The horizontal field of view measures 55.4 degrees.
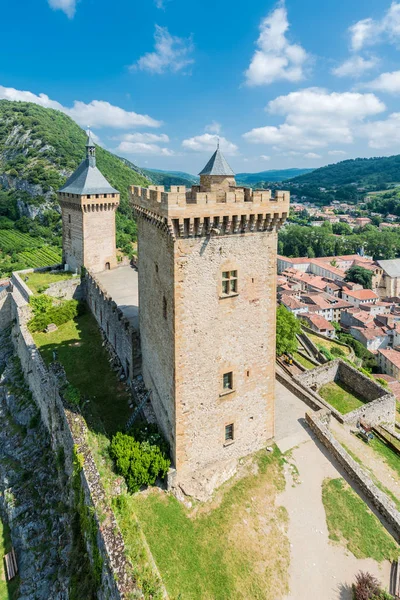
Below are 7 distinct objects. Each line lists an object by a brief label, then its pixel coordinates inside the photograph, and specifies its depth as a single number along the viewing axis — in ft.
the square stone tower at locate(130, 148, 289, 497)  49.88
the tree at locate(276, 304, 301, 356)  111.75
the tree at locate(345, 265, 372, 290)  369.50
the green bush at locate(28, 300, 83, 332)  109.91
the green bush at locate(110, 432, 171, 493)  54.24
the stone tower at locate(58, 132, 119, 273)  124.06
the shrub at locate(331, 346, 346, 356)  160.17
